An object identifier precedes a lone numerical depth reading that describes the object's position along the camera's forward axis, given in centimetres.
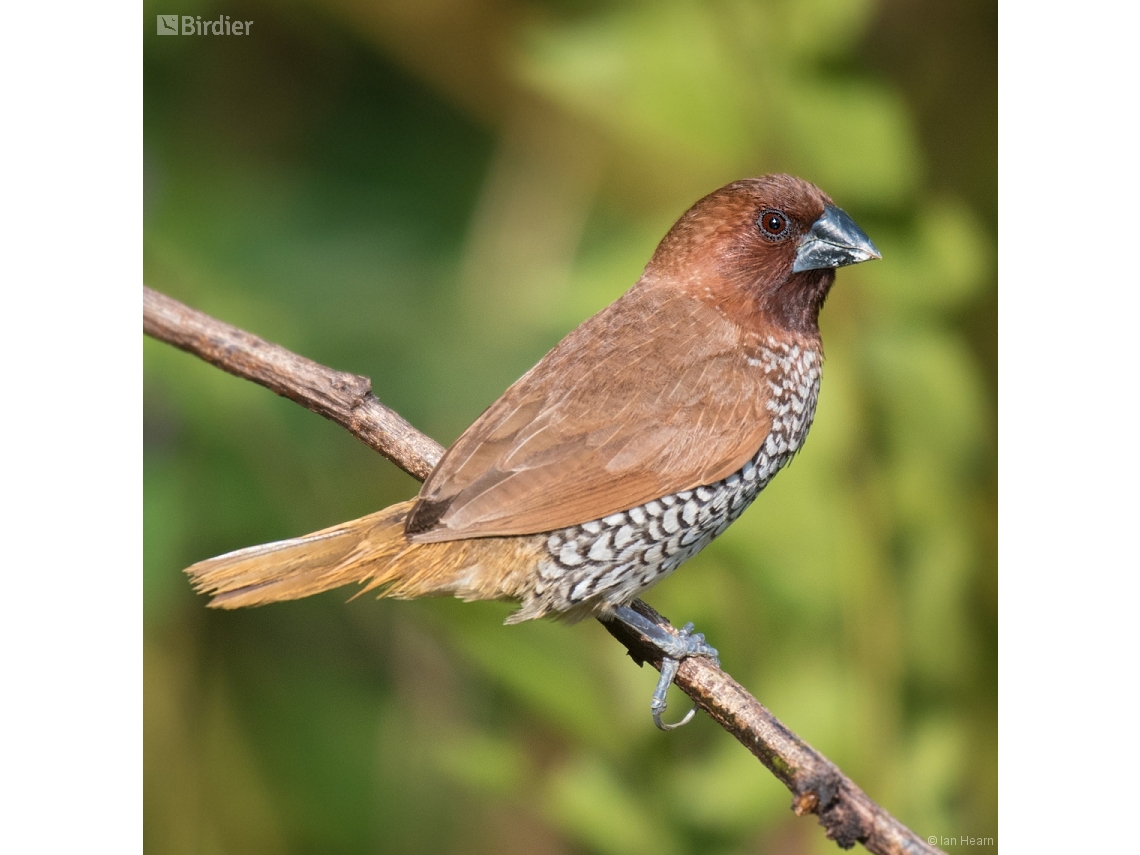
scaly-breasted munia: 485
